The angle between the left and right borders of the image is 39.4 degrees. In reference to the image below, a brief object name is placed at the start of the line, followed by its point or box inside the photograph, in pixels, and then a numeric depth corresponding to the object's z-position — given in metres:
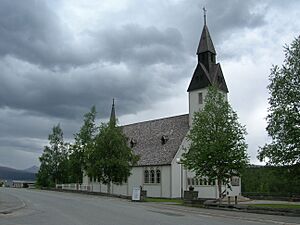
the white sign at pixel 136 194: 39.44
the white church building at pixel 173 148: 52.81
